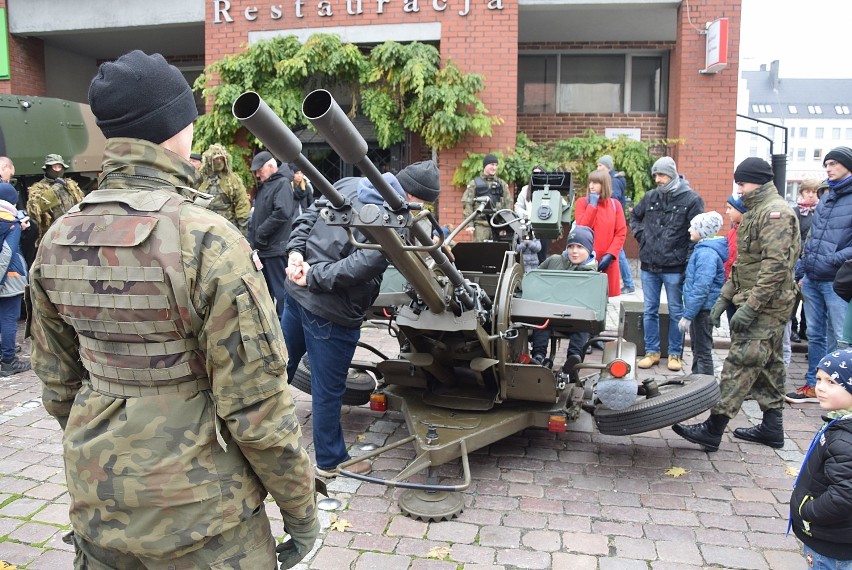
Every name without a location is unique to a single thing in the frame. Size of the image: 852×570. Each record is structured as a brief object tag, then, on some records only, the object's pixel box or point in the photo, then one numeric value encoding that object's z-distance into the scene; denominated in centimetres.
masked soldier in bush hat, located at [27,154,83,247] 795
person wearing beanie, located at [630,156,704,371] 688
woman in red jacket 811
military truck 1018
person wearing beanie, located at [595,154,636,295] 990
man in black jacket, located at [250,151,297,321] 745
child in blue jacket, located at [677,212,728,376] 610
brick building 1138
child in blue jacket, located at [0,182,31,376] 690
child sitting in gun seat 629
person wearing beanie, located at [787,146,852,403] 563
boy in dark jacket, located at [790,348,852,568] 277
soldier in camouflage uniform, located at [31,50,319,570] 190
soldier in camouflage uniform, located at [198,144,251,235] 785
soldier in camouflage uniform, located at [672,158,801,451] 489
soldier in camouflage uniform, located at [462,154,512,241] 995
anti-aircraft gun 405
